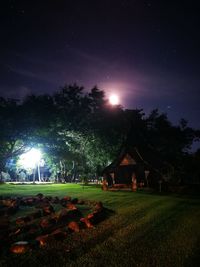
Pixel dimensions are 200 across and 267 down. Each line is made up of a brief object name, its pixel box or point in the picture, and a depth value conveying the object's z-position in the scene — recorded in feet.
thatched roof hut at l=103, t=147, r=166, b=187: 79.05
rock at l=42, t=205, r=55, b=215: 30.28
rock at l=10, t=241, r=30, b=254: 17.89
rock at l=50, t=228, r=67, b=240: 20.46
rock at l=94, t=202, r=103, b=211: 30.40
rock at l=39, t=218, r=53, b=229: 23.62
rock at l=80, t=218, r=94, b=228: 24.67
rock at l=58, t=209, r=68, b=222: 26.66
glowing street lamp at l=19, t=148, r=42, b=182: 116.20
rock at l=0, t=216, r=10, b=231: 23.48
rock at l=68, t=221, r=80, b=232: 23.03
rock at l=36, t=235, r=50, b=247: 19.35
